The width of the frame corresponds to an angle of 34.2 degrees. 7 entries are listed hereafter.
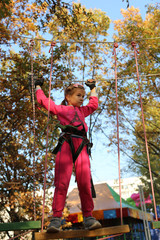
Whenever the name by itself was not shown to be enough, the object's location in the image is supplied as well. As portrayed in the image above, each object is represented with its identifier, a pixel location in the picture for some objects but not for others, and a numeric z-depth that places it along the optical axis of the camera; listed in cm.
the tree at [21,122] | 883
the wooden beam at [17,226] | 321
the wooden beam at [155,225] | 317
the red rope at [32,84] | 393
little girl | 306
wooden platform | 279
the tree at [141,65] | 1175
